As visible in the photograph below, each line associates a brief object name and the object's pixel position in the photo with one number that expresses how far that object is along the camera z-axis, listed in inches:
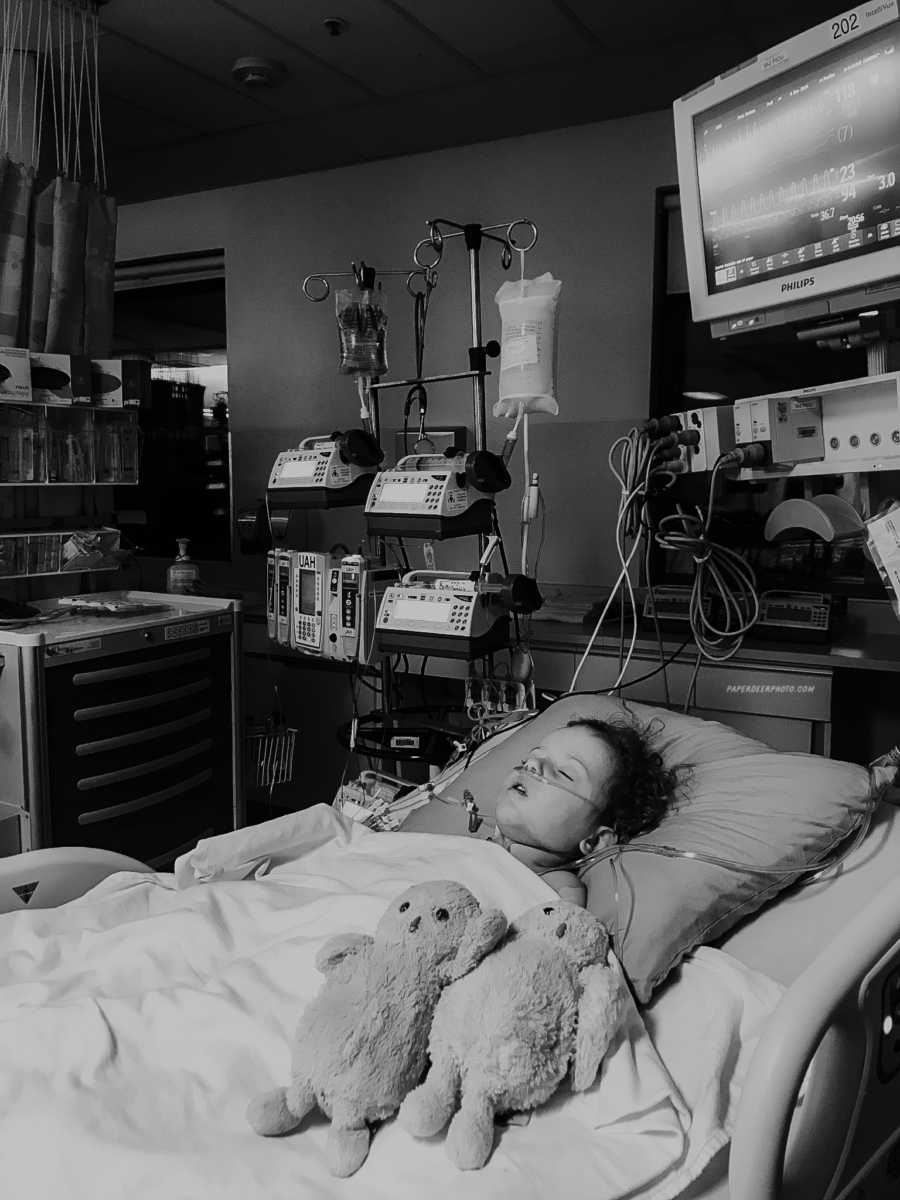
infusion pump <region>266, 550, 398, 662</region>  96.4
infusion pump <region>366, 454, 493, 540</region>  86.4
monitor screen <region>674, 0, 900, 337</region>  70.4
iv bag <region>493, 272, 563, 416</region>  84.3
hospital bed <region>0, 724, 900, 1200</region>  38.2
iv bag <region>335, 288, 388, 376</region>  97.3
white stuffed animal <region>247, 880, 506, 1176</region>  43.3
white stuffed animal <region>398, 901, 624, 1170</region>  43.1
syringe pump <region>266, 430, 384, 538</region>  95.3
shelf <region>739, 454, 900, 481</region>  76.3
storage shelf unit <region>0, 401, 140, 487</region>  106.2
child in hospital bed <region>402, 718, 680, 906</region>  62.1
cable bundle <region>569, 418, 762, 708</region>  85.3
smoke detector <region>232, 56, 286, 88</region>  126.0
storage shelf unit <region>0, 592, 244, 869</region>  92.3
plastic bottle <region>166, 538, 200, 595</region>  126.3
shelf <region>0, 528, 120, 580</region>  107.6
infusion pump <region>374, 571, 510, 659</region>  85.0
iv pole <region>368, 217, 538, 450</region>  89.0
